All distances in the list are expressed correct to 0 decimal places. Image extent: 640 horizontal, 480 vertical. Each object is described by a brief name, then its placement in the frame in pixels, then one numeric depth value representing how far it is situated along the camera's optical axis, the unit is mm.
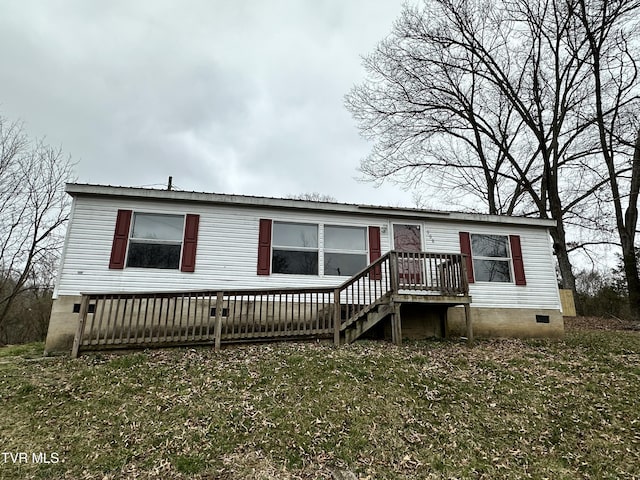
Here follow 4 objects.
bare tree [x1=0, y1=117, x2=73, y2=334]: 14188
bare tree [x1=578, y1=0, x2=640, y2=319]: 12859
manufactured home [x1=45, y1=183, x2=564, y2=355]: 7828
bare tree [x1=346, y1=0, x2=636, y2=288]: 15242
